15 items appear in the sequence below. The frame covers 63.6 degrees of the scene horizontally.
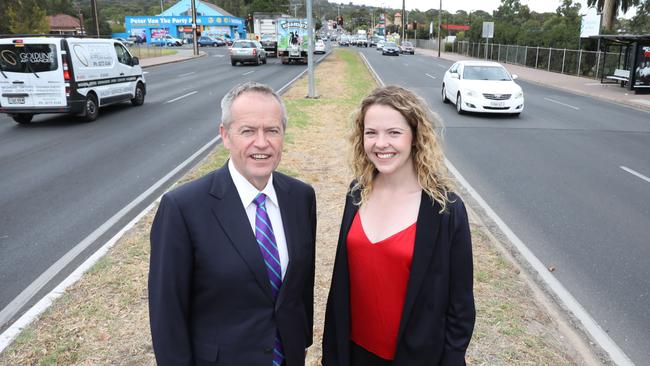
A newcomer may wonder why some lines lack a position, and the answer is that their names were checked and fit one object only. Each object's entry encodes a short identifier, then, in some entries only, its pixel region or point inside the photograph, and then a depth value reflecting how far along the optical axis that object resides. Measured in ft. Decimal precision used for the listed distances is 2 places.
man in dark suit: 6.51
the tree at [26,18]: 142.20
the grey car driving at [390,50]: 183.01
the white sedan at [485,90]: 48.24
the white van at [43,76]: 42.22
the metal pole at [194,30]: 173.55
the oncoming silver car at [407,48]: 205.77
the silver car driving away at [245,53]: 117.29
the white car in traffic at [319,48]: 184.32
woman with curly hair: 7.47
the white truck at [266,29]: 134.51
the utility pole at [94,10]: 109.29
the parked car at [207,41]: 279.28
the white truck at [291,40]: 123.03
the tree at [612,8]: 134.72
